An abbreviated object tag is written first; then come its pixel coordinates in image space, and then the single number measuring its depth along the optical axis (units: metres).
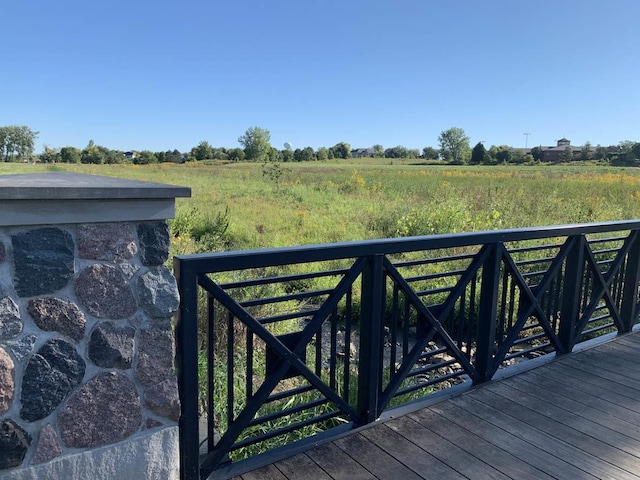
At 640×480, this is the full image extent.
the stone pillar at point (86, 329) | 1.66
